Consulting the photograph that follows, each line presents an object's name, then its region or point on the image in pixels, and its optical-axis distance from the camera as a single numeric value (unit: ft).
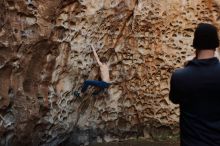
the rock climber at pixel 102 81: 19.89
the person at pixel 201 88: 8.32
